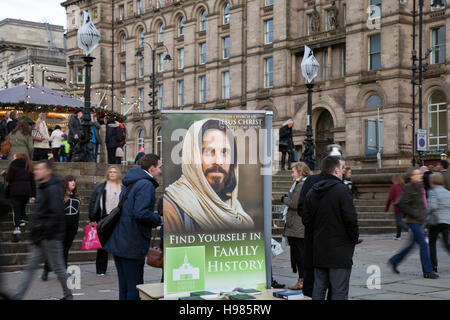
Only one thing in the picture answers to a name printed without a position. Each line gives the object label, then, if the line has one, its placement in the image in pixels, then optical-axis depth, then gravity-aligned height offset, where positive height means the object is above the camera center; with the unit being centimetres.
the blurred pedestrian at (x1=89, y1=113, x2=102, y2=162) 2101 +95
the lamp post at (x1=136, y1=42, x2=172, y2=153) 3980 +569
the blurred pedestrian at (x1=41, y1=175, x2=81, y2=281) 1091 -73
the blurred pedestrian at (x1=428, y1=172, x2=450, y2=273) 1148 -75
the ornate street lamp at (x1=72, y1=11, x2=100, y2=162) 1794 +214
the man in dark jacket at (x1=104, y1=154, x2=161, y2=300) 700 -69
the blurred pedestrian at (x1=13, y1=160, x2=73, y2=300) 834 -82
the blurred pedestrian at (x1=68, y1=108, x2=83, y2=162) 2002 +125
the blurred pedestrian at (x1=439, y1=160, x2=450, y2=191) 1409 -10
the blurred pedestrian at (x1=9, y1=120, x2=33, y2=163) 1528 +65
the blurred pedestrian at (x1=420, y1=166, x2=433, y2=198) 1508 -27
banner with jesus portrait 662 -36
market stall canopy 2477 +281
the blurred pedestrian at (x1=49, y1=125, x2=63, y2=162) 2330 +102
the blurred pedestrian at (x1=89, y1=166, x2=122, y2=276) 1021 -42
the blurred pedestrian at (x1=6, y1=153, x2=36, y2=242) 1283 -31
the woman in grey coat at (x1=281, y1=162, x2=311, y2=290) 969 -77
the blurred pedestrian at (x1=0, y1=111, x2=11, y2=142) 2211 +138
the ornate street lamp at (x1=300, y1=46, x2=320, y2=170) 2098 +264
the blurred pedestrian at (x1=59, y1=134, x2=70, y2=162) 2556 +79
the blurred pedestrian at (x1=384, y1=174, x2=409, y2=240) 1653 -60
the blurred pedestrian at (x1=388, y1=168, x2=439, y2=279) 1108 -85
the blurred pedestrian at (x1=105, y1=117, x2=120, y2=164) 2162 +110
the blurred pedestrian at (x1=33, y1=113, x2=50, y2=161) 2050 +82
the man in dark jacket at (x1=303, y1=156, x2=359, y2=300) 675 -70
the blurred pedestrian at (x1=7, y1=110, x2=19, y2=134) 2114 +154
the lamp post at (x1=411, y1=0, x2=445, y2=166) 2884 +434
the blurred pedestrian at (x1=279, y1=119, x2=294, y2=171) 2453 +103
